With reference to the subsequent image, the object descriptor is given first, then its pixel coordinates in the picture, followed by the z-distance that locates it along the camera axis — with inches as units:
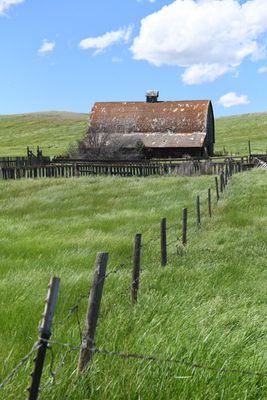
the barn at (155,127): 1809.8
